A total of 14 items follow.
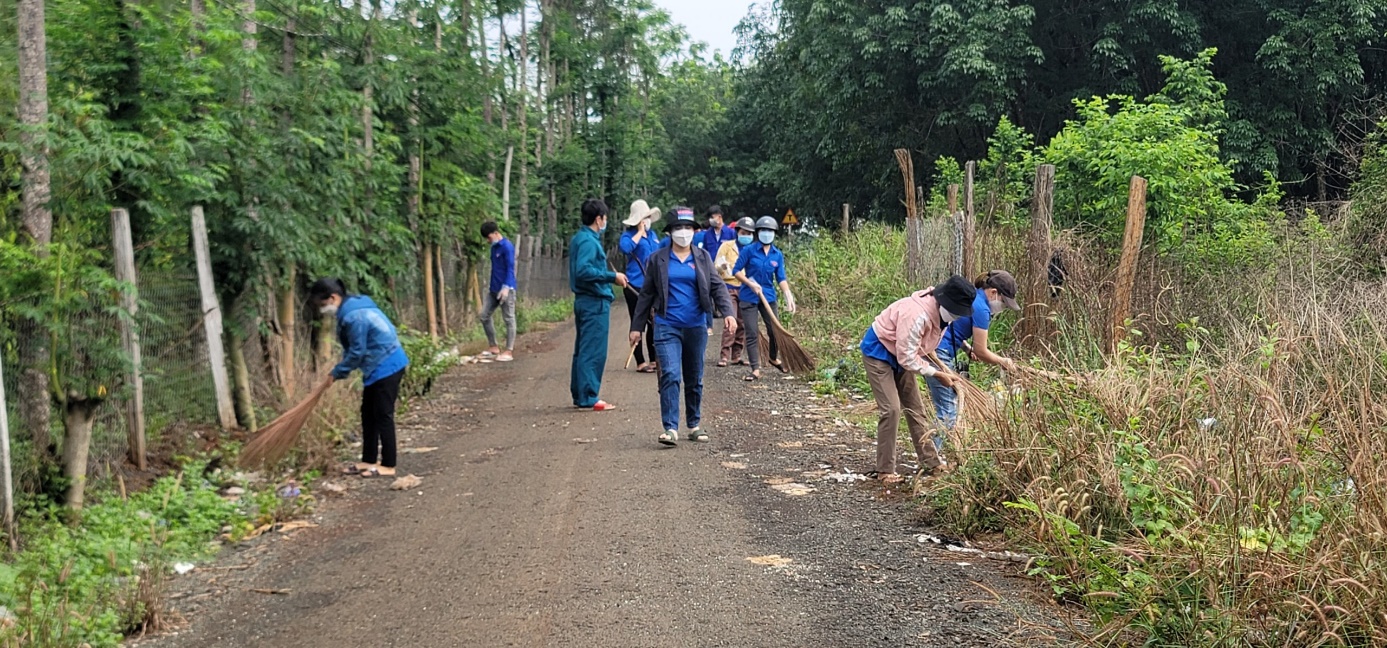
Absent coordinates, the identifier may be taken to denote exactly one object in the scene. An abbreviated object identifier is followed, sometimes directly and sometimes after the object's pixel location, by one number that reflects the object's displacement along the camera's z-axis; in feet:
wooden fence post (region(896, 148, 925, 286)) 51.26
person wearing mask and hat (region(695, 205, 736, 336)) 45.68
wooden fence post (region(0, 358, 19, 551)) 20.36
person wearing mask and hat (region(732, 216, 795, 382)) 39.83
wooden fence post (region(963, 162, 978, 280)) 37.55
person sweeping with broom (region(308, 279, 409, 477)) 25.48
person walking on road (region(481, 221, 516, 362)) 47.11
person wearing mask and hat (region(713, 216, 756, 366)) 40.65
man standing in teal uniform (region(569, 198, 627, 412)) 32.30
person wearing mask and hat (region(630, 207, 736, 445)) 27.86
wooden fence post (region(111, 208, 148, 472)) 25.30
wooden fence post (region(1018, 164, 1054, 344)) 31.07
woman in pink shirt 21.89
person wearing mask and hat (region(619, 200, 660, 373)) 36.27
